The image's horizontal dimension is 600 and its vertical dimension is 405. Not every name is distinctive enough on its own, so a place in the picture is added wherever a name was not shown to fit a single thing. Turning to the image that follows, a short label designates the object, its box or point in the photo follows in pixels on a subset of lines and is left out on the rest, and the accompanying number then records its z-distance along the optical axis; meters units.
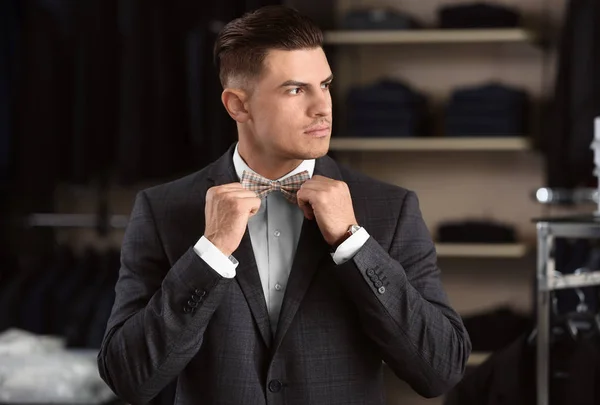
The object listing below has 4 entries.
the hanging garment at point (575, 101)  3.67
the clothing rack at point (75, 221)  4.19
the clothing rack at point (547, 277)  2.21
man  1.55
